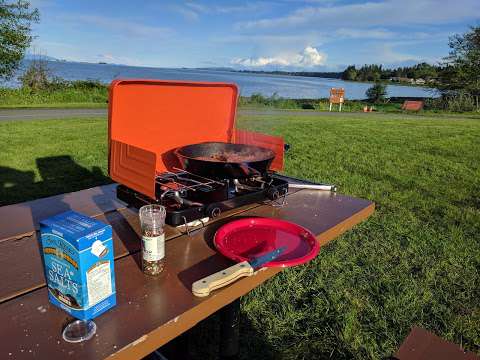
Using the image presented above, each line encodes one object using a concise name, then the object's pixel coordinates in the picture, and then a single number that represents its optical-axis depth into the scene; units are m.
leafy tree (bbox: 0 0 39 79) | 15.56
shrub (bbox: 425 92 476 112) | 21.81
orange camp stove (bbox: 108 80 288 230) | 1.61
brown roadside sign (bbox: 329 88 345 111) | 20.84
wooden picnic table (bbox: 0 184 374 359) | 0.92
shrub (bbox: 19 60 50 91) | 18.39
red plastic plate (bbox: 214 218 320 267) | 1.36
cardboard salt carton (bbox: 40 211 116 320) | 0.95
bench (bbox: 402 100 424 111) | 22.12
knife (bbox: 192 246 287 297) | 1.11
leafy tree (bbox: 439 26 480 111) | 25.28
